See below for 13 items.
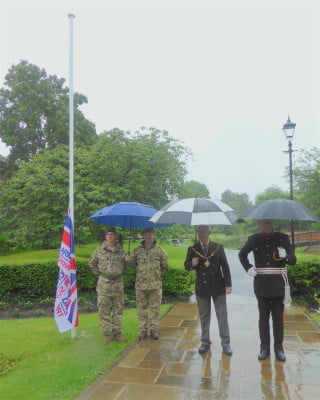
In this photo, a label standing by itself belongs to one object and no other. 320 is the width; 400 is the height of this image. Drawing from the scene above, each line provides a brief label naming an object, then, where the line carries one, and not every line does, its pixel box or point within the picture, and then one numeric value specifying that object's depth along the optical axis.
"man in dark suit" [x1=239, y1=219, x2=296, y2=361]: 4.46
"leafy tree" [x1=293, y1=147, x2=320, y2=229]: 18.27
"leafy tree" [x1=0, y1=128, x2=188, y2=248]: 10.76
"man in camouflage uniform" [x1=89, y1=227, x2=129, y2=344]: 5.33
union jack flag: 5.54
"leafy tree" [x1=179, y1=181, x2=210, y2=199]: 74.11
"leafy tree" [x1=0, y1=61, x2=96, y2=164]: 25.89
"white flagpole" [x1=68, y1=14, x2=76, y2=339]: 5.75
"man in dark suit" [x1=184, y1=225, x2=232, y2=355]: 4.75
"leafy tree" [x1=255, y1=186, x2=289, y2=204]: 43.59
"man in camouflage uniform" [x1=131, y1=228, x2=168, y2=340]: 5.44
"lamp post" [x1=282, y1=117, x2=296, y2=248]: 10.27
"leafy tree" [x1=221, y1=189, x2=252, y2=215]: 66.25
